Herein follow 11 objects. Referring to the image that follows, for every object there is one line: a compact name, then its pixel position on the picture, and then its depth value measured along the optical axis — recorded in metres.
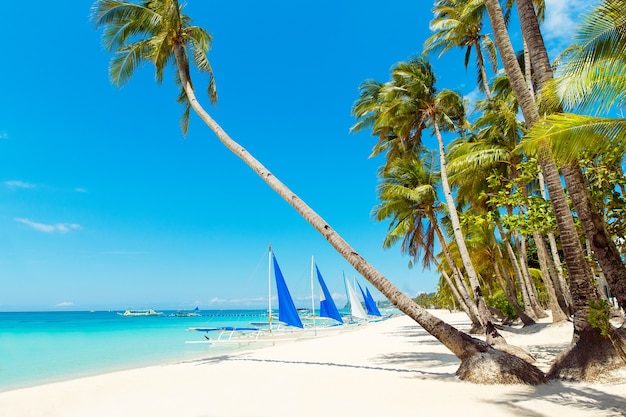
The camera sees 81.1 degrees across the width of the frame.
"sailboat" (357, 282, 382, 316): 47.97
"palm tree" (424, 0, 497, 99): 14.85
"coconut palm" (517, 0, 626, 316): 4.53
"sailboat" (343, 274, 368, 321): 38.12
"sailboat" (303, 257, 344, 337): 28.08
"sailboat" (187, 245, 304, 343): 21.64
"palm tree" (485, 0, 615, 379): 6.21
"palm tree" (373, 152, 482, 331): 16.09
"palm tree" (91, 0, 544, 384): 6.92
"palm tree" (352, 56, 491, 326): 13.65
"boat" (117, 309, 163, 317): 134.75
